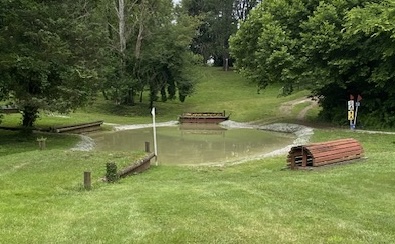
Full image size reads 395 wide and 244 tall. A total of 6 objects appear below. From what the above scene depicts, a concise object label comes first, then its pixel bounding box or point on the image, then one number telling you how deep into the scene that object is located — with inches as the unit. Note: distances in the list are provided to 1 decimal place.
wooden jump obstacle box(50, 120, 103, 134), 1133.7
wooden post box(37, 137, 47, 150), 756.0
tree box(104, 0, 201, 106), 1664.6
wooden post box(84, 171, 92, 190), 444.5
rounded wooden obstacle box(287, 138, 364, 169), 575.8
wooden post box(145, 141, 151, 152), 708.8
